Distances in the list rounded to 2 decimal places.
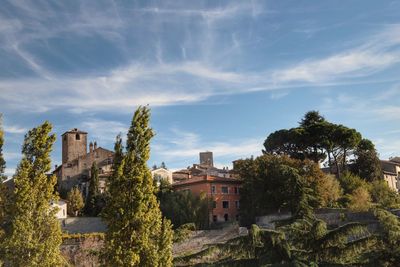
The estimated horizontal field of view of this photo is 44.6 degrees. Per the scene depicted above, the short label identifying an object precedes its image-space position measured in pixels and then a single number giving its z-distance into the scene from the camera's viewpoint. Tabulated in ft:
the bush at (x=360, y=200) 137.49
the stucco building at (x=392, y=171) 251.19
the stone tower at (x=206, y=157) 342.38
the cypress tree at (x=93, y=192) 179.42
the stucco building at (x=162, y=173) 204.44
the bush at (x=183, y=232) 123.48
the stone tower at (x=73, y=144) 234.79
